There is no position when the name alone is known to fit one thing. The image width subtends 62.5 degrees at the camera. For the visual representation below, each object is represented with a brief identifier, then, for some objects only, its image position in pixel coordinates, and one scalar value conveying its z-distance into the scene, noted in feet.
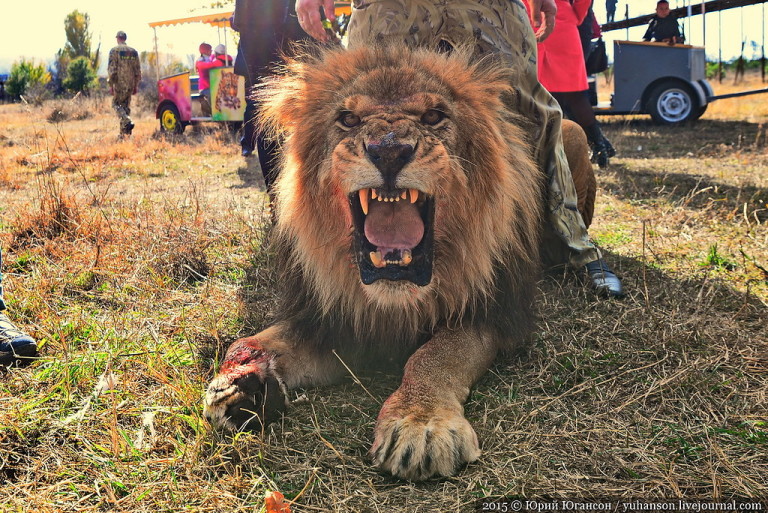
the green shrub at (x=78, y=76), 94.53
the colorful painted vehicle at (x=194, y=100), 37.55
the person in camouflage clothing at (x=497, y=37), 8.64
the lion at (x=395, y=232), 6.48
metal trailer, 34.04
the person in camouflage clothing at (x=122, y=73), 42.39
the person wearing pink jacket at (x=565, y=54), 17.85
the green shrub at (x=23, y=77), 89.04
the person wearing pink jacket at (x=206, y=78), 39.88
